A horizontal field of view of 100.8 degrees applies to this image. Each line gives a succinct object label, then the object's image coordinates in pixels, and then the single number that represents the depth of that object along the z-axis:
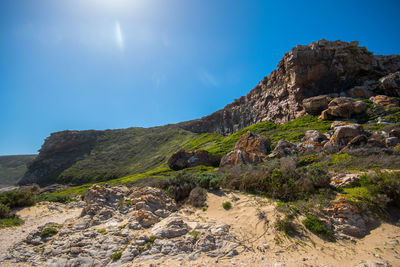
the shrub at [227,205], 8.06
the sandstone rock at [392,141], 14.48
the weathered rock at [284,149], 18.47
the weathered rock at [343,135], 15.79
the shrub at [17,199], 11.36
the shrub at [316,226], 5.45
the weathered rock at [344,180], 7.51
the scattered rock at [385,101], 29.27
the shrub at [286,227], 5.66
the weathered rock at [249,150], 19.38
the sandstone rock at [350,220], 5.48
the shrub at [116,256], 5.28
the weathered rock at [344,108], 28.73
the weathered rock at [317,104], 36.38
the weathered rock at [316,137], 19.06
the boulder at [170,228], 6.16
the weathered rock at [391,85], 33.84
